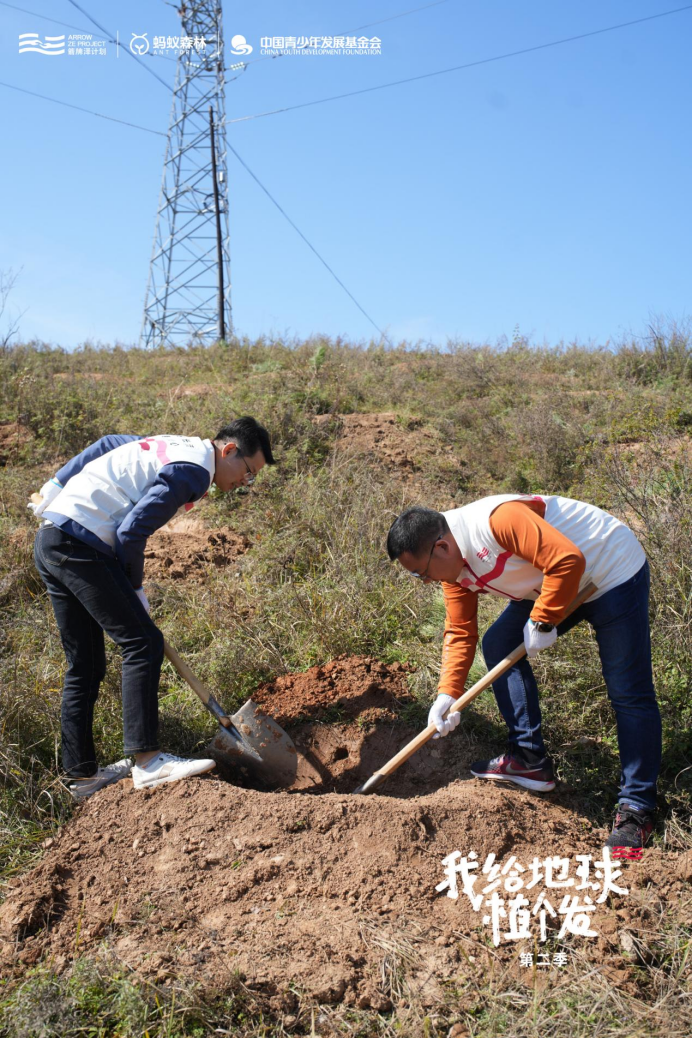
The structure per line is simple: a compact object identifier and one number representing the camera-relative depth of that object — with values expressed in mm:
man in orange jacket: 2895
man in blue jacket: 3197
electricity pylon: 10648
